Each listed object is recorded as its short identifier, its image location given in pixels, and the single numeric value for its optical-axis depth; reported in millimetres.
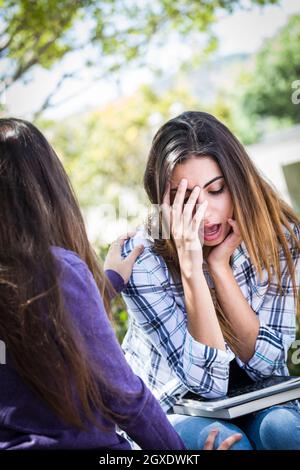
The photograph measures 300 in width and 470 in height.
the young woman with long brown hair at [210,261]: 2303
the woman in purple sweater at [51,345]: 1597
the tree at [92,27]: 5902
